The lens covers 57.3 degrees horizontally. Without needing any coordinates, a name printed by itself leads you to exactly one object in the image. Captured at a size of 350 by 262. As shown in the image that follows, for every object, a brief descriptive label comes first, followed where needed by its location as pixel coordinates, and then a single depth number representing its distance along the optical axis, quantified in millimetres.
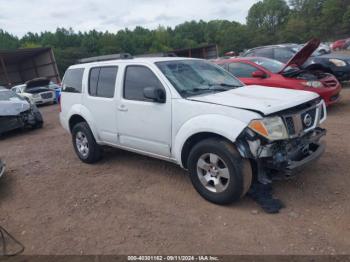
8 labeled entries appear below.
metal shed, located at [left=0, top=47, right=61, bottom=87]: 27608
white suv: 3465
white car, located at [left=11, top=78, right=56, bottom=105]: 17234
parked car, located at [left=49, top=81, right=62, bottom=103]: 18016
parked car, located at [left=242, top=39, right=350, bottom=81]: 9164
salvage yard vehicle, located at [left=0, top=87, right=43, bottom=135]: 9094
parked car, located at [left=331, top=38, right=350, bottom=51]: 35419
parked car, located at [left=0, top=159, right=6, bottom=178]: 5096
